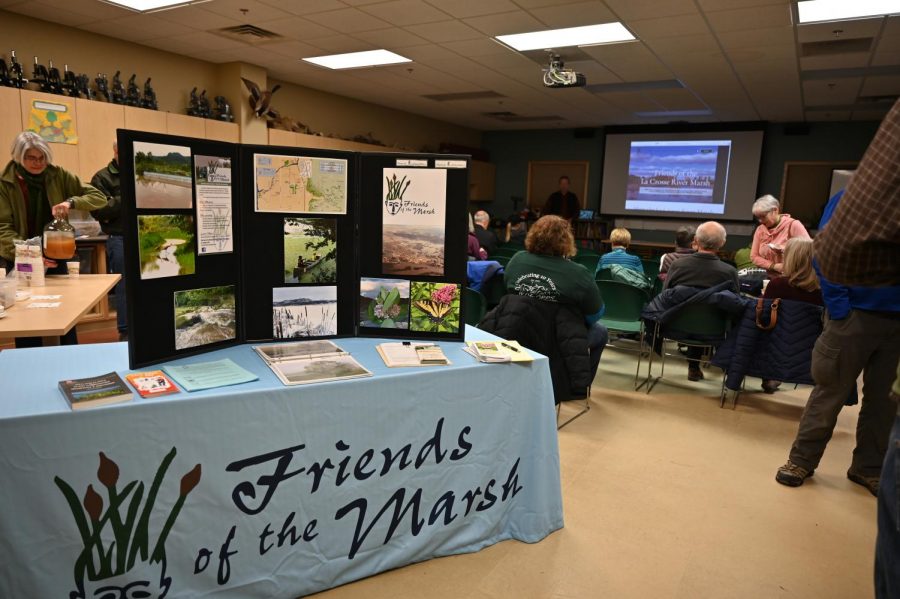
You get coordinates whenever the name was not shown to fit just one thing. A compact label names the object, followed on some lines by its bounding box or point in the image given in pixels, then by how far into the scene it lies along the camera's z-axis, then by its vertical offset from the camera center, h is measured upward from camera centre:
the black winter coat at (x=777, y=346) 3.45 -0.73
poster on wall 5.23 +0.67
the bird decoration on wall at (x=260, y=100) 6.86 +1.25
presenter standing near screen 10.79 +0.27
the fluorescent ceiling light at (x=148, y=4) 4.77 +1.61
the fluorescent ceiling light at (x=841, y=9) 4.12 +1.60
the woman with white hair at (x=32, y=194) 3.02 +0.00
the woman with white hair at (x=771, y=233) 4.61 -0.05
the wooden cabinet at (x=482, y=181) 11.60 +0.68
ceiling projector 5.73 +1.40
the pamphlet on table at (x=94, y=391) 1.42 -0.49
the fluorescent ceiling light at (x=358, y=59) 6.25 +1.66
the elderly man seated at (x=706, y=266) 3.79 -0.28
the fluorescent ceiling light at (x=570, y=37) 5.03 +1.64
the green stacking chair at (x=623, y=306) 4.21 -0.63
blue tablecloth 1.39 -0.77
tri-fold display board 1.66 -0.12
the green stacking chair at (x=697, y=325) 3.81 -0.67
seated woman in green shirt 2.88 -0.28
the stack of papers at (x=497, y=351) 1.99 -0.48
